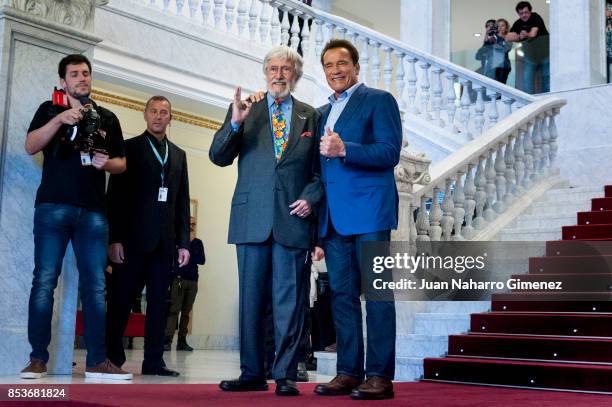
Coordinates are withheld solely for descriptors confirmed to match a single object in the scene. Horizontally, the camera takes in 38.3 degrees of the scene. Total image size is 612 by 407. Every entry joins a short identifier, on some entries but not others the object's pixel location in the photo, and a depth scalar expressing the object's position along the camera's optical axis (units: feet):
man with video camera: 13.87
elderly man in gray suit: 11.85
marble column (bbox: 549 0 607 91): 34.09
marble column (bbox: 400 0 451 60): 40.37
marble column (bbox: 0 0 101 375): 14.56
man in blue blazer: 11.48
